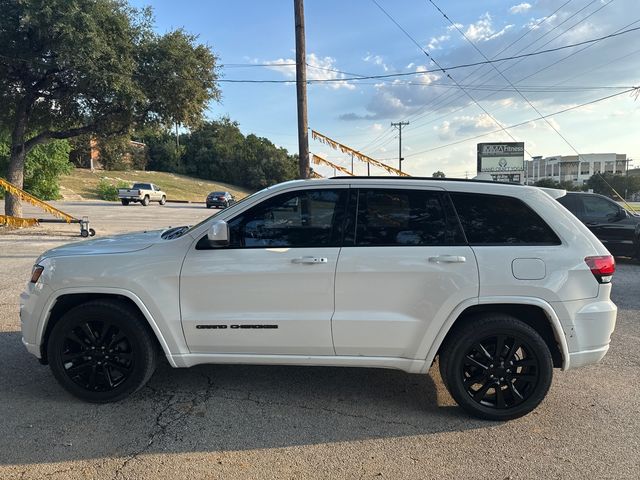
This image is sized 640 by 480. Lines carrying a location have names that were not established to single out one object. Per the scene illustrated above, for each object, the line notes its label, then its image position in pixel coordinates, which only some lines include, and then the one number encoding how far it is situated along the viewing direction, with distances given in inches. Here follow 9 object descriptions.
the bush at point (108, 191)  1878.7
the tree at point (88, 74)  525.7
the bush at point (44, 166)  1318.2
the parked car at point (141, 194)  1525.6
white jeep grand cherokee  135.3
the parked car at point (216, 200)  1653.5
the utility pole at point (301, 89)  454.0
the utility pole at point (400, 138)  2471.8
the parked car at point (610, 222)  419.2
